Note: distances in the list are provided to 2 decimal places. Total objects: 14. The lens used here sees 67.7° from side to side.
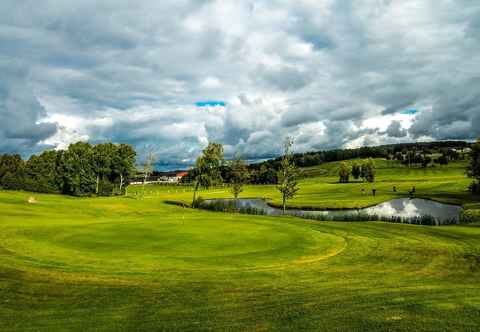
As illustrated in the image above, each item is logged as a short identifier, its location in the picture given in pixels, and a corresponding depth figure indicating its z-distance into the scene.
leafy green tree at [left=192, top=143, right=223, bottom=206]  84.25
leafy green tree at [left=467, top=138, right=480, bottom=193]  73.19
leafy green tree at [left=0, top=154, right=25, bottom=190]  111.81
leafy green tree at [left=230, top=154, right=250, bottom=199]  101.20
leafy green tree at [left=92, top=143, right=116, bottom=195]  112.50
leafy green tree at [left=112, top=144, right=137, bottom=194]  114.94
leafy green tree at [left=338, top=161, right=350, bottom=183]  158.62
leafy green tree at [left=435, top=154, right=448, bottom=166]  196.81
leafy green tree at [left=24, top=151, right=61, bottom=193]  113.69
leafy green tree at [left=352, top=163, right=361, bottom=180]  163.88
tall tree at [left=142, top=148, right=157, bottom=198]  104.19
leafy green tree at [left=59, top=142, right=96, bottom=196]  110.06
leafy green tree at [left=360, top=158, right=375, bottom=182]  146.88
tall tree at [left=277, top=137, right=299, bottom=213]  64.88
